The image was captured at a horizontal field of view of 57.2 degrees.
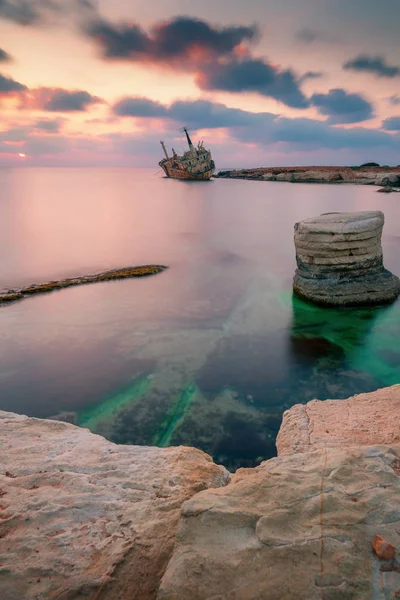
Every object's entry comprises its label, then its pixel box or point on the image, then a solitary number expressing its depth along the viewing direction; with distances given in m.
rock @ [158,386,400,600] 3.52
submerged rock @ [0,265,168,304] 21.27
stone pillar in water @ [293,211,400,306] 18.45
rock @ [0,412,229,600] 4.09
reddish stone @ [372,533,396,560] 3.62
